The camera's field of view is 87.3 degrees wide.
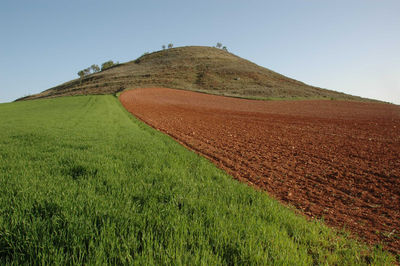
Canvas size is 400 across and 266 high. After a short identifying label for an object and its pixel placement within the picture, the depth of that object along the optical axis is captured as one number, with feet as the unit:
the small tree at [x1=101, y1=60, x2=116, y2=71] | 463.09
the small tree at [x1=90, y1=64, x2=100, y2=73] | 474.82
